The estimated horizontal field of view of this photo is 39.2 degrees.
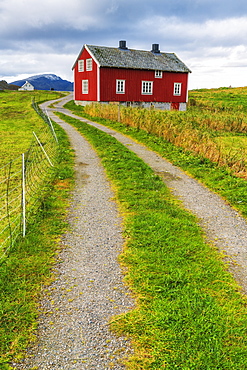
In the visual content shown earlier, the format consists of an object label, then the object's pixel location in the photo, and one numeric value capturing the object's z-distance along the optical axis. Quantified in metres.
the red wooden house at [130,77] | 38.56
